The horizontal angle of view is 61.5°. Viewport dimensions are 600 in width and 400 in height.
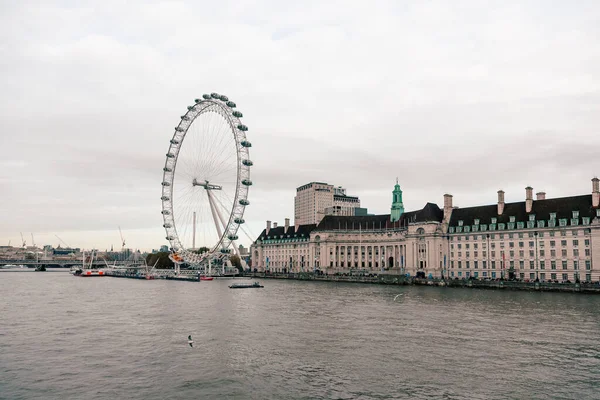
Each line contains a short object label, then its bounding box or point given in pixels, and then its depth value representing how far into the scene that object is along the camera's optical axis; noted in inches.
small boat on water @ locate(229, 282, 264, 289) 4106.8
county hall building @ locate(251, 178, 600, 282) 3841.0
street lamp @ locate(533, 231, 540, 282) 4012.6
